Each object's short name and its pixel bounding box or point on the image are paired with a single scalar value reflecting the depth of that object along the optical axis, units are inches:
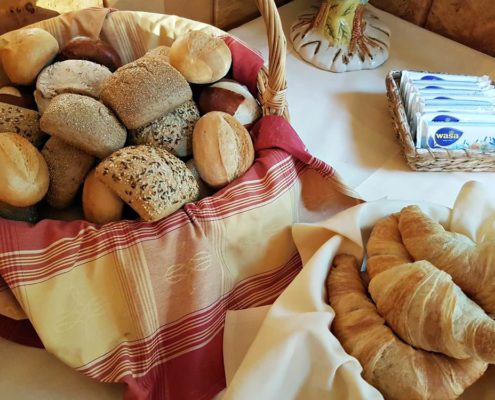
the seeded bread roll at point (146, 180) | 19.3
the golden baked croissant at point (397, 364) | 16.7
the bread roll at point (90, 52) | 25.3
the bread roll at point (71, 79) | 23.0
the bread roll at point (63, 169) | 21.1
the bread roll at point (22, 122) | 21.5
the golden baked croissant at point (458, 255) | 18.5
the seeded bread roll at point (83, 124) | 20.3
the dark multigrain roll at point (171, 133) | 22.2
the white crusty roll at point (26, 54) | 23.7
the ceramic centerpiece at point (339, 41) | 35.7
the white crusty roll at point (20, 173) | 18.6
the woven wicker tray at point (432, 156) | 28.0
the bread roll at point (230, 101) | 24.4
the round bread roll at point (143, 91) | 21.3
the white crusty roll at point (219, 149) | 21.4
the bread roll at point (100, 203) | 20.2
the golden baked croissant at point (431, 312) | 16.4
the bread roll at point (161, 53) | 24.9
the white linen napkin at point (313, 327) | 17.0
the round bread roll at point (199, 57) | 23.7
